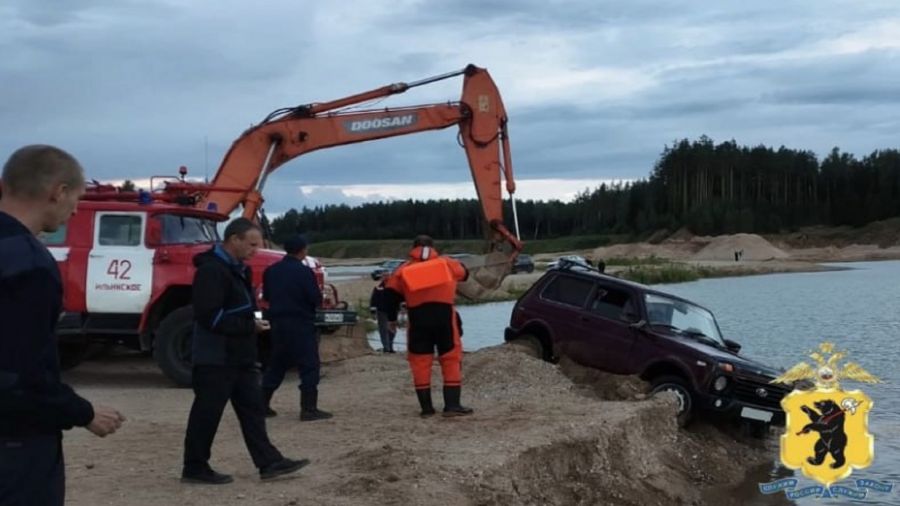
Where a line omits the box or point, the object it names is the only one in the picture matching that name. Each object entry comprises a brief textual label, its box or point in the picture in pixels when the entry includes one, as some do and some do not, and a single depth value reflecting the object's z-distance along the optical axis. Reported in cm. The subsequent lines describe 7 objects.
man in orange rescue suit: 1027
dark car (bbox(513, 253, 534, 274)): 4601
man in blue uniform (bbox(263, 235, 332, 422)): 1024
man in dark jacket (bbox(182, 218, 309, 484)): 713
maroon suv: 1159
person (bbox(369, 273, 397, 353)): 1828
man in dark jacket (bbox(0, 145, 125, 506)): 368
